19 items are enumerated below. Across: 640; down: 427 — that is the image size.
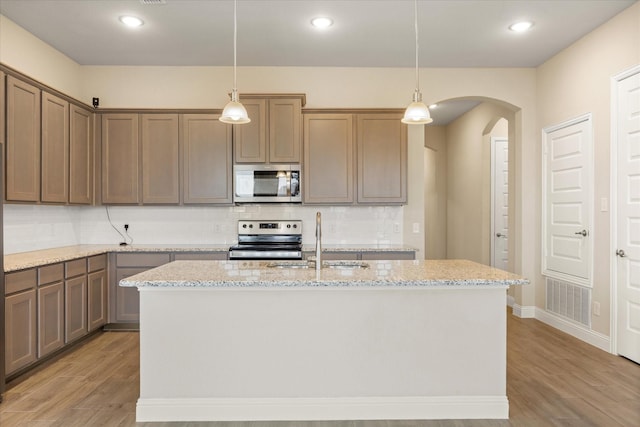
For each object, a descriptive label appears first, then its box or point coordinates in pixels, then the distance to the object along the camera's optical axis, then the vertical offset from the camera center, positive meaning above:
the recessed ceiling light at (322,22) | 3.63 +1.67
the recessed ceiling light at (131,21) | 3.60 +1.67
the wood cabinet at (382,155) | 4.54 +0.62
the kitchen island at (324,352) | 2.48 -0.82
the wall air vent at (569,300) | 3.98 -0.88
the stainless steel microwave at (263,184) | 4.47 +0.30
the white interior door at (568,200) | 3.97 +0.13
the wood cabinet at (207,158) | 4.52 +0.58
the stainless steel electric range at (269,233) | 4.61 -0.23
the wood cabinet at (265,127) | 4.45 +0.90
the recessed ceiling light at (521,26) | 3.72 +1.68
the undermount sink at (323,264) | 2.83 -0.36
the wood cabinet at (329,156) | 4.53 +0.61
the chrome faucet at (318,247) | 2.63 -0.22
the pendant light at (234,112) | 2.75 +0.65
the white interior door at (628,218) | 3.37 -0.04
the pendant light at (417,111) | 2.76 +0.67
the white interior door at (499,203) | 6.10 +0.14
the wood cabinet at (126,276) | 4.31 -0.68
